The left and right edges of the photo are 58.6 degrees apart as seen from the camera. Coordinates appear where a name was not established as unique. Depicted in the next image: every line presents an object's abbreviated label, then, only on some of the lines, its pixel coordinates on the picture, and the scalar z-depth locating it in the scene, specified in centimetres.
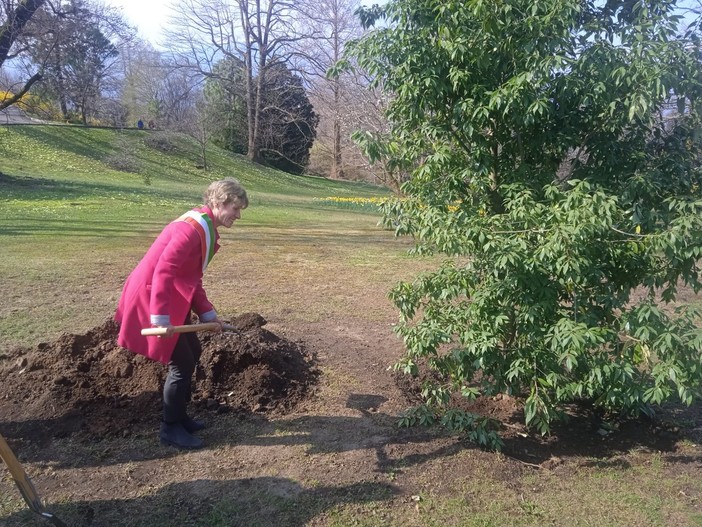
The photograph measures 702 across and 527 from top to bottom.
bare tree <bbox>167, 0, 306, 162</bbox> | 3978
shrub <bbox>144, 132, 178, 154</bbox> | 3519
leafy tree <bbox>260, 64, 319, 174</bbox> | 4044
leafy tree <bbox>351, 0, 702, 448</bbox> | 335
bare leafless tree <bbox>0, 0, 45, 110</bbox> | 2088
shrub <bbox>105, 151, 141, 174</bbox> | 2967
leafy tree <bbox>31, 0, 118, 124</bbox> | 2195
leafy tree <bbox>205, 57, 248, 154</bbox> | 4175
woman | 348
